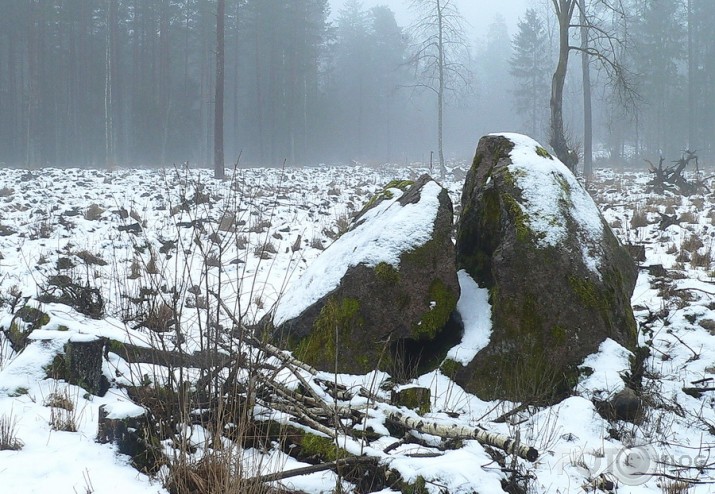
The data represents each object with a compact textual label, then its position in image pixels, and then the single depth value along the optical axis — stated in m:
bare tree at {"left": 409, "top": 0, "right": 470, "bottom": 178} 25.12
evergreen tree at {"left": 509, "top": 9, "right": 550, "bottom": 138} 42.59
